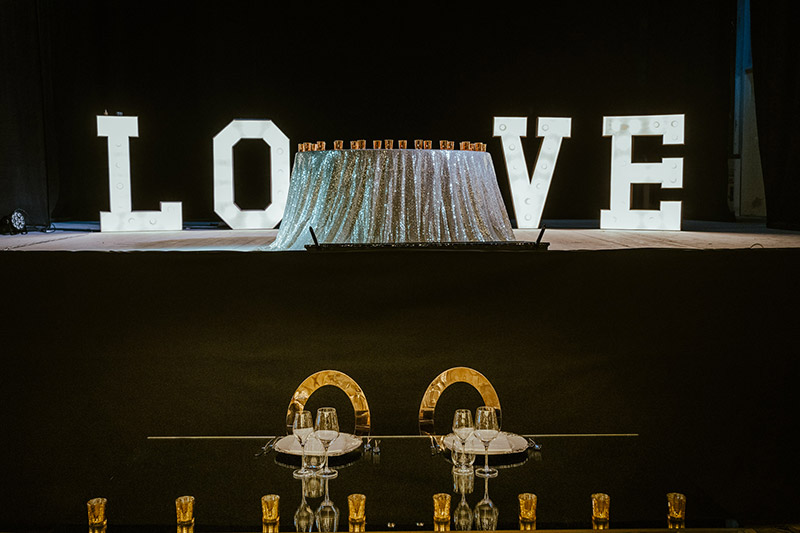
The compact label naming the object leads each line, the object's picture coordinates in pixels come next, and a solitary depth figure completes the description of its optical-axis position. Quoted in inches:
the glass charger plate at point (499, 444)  73.6
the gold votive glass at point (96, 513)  60.2
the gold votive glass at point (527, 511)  60.1
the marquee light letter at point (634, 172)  200.7
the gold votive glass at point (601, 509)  60.9
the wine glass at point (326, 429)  69.7
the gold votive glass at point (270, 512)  60.7
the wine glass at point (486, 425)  72.1
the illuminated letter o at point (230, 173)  199.5
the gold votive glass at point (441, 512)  60.2
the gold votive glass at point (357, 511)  60.6
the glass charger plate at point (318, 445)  71.5
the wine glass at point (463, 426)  72.5
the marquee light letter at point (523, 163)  205.8
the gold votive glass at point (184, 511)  60.6
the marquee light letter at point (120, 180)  196.4
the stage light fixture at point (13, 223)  187.2
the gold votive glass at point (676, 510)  61.1
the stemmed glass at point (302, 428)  71.3
